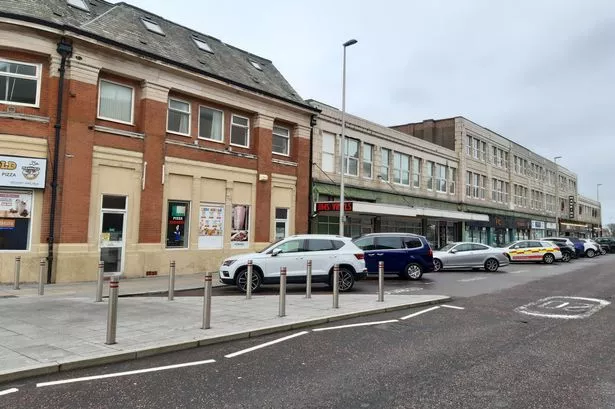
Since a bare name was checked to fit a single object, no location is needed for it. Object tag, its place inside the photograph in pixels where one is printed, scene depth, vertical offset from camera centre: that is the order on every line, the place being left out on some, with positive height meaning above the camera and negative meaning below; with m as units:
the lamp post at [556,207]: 54.65 +4.53
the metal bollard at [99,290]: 11.10 -1.30
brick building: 14.45 +3.34
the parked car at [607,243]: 44.98 +0.43
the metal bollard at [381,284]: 11.66 -1.03
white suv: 13.64 -0.64
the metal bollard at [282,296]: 9.65 -1.17
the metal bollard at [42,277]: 12.04 -1.11
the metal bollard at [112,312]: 7.04 -1.15
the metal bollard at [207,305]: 8.28 -1.19
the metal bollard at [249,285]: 12.08 -1.19
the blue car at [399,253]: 18.02 -0.40
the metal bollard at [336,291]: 10.64 -1.13
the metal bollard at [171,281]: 11.71 -1.10
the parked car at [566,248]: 31.03 -0.06
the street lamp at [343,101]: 20.47 +6.23
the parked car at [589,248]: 36.41 -0.04
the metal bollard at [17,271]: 12.95 -1.06
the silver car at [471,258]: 22.38 -0.62
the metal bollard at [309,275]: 12.09 -0.89
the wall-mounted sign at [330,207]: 22.35 +1.67
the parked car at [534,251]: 28.14 -0.31
